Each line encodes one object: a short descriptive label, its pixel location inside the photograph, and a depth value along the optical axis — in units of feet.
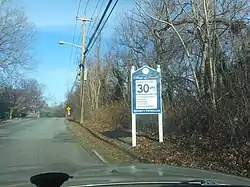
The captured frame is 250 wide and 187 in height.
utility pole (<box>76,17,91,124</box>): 63.43
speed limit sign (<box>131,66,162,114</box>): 27.85
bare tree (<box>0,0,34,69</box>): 65.91
